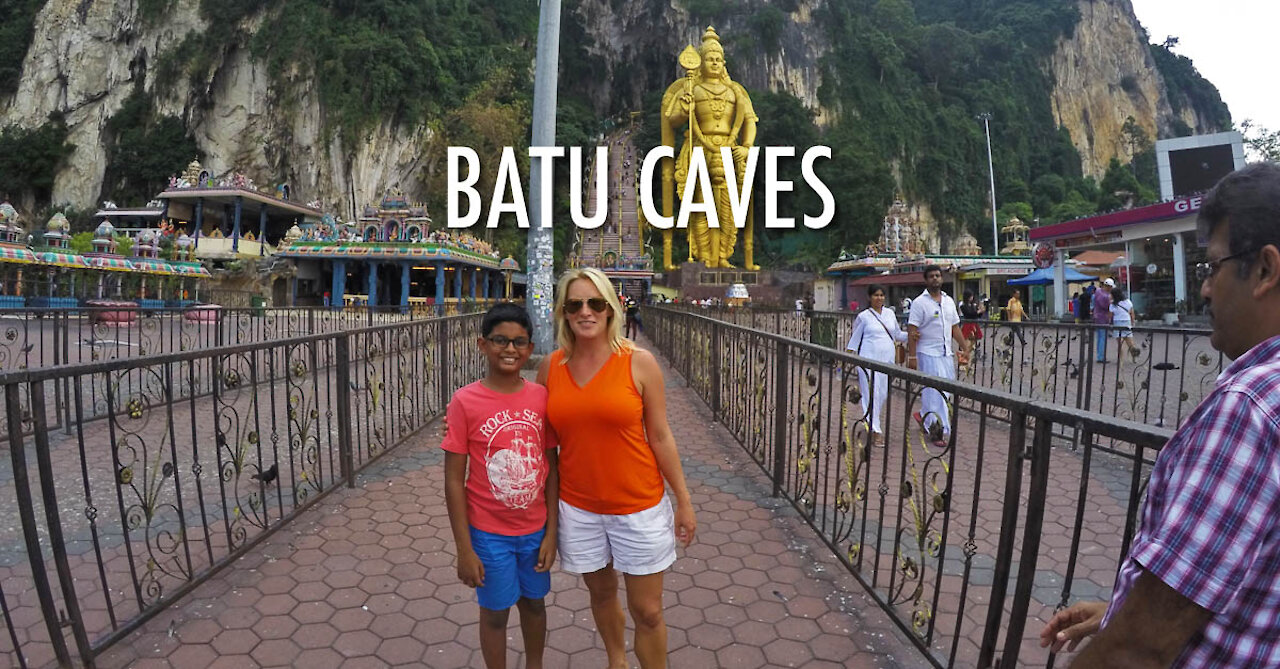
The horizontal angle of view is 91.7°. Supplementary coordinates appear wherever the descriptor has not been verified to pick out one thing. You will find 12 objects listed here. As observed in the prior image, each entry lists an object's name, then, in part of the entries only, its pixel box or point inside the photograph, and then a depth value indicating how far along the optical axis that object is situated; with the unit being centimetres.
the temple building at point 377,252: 2555
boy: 205
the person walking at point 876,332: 619
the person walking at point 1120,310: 1026
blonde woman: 204
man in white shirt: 573
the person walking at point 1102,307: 1102
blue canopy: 2509
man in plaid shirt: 82
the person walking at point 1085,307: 1838
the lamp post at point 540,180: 922
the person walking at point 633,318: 1747
